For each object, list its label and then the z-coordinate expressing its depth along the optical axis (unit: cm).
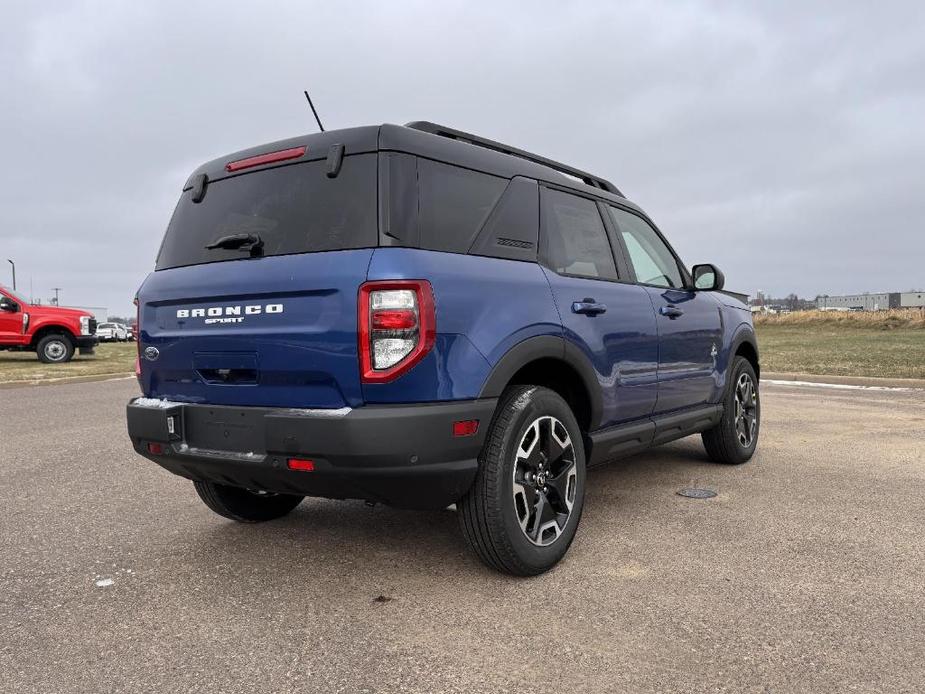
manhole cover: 474
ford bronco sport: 284
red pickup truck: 1734
